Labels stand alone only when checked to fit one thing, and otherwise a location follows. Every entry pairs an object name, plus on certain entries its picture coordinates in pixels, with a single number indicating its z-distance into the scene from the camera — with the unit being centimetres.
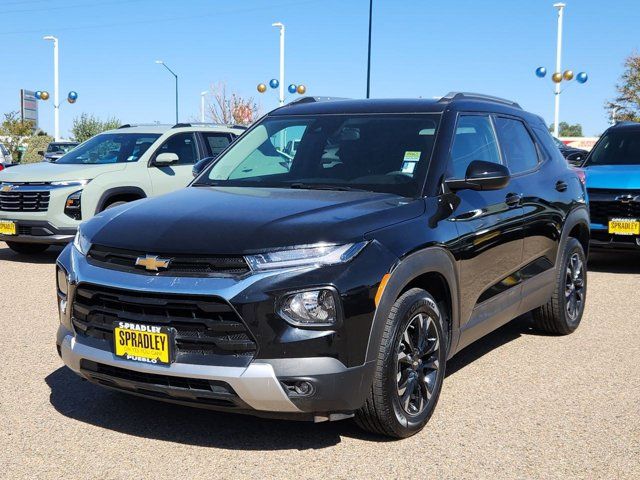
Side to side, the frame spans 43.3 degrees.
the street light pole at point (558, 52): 3503
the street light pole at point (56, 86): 4717
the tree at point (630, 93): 4909
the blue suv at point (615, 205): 956
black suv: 357
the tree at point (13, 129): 4224
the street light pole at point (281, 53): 4153
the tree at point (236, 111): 6550
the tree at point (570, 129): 11236
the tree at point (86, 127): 4695
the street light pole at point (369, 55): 3106
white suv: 1030
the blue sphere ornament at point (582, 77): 3331
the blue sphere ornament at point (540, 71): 3344
